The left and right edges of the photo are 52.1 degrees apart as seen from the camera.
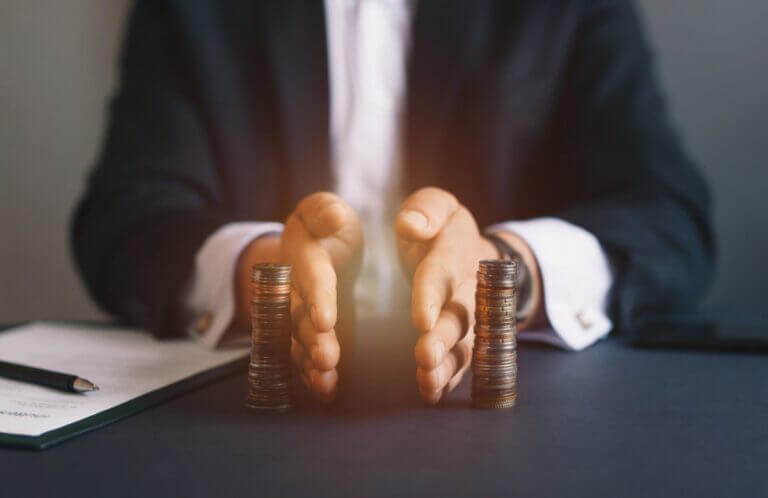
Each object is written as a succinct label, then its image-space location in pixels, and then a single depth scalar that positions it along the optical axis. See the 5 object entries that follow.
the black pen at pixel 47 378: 0.69
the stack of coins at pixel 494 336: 0.65
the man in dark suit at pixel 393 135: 1.18
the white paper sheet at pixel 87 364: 0.63
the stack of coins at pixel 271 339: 0.65
